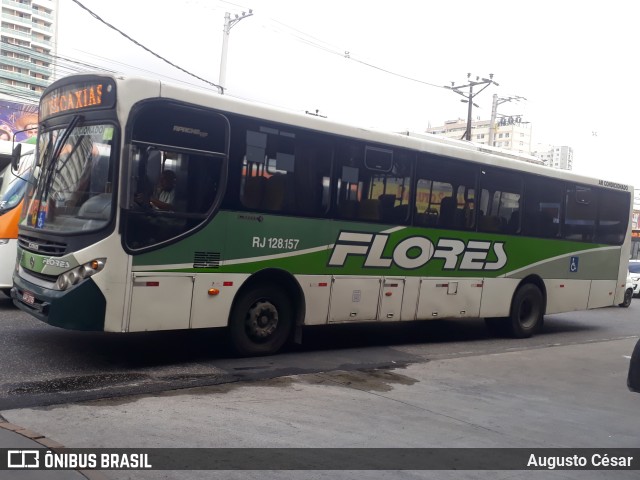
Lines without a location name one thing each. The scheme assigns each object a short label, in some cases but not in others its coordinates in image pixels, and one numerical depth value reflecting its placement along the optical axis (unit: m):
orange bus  11.66
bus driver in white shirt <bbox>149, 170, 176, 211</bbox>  8.45
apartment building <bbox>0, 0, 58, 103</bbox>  116.88
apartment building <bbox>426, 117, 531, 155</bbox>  92.18
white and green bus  8.20
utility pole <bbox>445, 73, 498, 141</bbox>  38.28
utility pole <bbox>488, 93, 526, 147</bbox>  41.95
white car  30.13
